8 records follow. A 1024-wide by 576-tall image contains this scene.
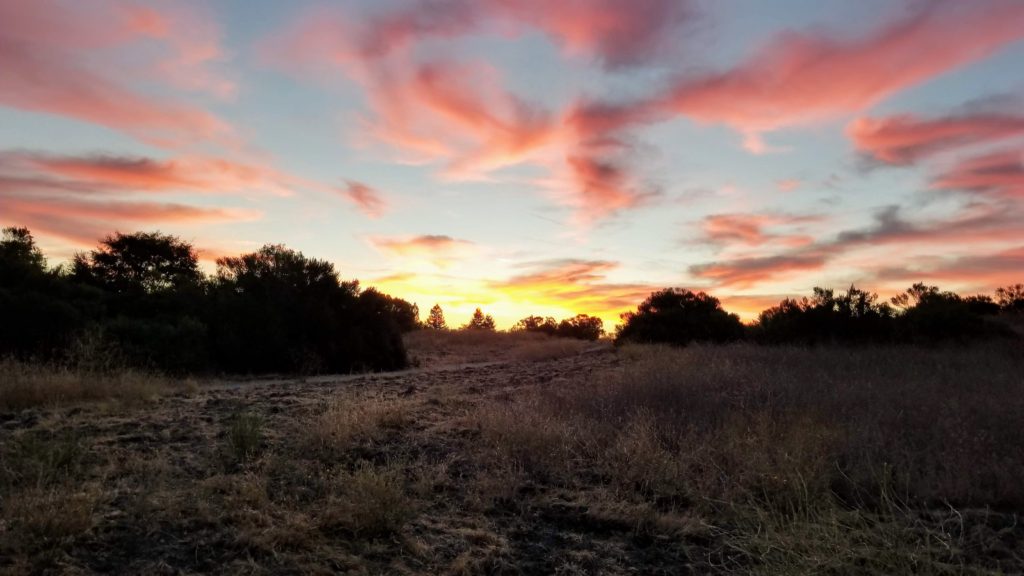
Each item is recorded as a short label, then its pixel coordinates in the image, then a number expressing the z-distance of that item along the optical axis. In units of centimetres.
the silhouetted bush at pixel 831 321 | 2044
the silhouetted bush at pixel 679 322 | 2427
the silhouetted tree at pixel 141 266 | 2169
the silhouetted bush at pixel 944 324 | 1923
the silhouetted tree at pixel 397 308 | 2342
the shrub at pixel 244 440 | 695
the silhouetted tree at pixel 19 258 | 1667
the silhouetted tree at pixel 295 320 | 1914
